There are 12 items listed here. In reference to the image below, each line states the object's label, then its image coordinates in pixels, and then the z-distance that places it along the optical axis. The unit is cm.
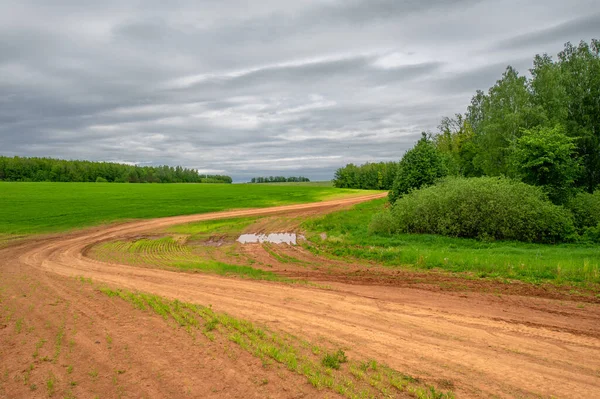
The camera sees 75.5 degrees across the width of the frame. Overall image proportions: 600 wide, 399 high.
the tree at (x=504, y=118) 3775
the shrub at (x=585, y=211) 2400
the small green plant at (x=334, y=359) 675
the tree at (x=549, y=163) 2461
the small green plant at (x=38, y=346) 730
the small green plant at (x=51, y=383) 605
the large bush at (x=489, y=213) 2172
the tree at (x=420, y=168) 2964
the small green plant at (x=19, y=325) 864
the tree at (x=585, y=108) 3622
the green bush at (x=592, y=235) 2166
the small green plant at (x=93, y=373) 648
